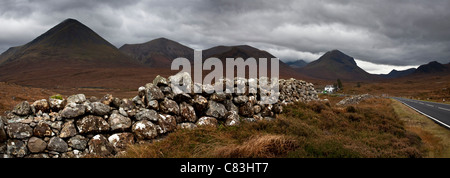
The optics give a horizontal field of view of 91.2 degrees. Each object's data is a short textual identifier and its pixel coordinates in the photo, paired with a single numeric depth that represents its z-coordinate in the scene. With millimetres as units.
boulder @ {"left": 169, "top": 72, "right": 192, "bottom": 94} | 9014
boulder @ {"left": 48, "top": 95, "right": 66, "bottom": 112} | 7156
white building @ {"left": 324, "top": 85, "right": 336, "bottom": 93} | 81275
